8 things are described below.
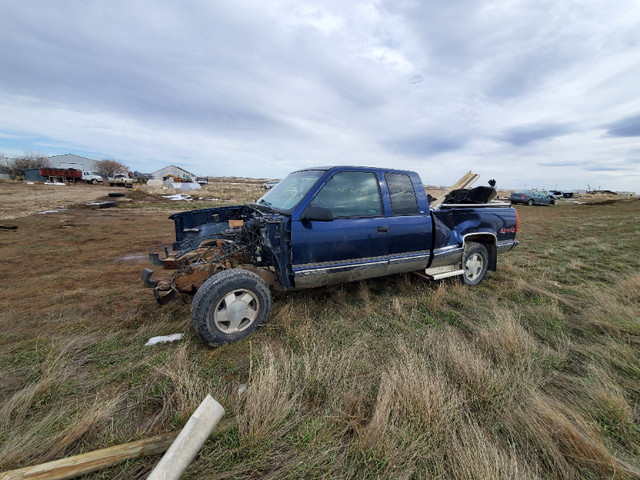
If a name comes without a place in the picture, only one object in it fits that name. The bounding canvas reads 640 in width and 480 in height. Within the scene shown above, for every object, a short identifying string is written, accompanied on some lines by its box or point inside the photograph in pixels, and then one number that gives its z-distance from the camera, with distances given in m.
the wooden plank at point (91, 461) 1.37
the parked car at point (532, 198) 25.59
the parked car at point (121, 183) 36.88
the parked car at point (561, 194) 37.04
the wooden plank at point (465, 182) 5.89
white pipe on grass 1.35
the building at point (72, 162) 65.91
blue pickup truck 2.80
